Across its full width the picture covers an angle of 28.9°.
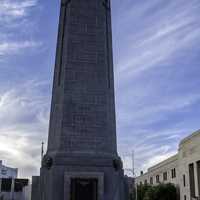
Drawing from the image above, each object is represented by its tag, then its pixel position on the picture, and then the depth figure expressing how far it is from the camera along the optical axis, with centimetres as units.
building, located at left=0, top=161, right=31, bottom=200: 8438
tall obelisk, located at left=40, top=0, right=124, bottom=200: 1463
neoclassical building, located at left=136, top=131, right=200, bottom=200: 4709
